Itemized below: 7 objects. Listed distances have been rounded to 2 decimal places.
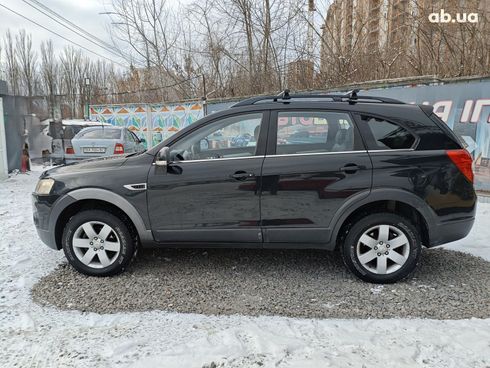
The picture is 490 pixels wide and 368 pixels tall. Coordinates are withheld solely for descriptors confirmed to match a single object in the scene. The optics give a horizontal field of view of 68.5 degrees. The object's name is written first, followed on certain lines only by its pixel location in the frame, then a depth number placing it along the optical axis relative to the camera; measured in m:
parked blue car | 10.18
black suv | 3.40
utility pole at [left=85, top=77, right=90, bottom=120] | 39.03
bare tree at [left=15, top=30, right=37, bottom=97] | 38.12
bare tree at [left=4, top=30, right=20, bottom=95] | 37.44
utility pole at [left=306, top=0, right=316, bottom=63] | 12.65
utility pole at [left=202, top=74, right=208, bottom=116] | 11.98
